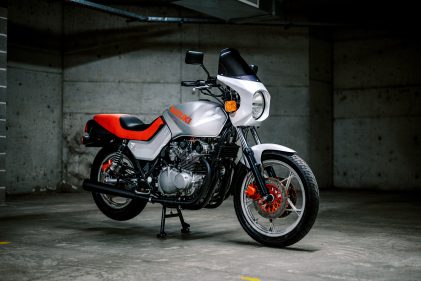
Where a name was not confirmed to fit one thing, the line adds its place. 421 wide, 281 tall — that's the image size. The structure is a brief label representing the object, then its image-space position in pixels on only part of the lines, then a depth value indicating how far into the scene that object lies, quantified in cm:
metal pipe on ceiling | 726
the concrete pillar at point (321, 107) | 902
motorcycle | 368
